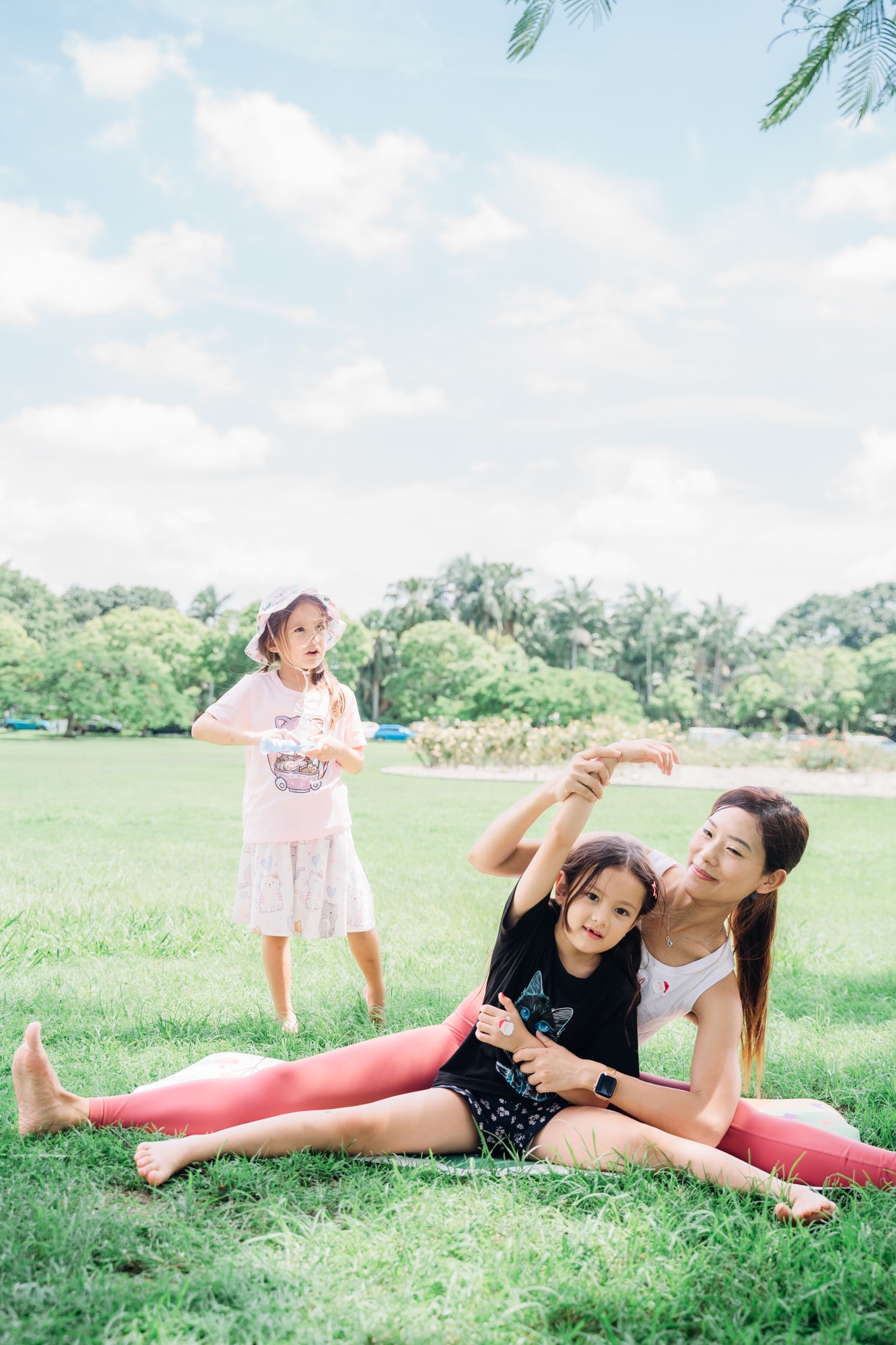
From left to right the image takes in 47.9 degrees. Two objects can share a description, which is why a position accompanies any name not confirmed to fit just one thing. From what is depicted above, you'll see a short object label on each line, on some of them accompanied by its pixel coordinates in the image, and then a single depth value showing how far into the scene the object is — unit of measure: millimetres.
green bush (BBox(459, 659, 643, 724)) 26156
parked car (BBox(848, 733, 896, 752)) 20156
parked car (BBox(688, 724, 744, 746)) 23844
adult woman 2330
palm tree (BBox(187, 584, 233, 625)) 48906
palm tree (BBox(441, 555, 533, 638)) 47969
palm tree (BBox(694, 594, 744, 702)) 53406
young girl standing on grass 3400
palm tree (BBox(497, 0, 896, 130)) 3053
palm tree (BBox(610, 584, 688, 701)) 50969
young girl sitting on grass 2283
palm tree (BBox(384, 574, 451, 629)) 46500
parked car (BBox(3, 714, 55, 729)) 30673
